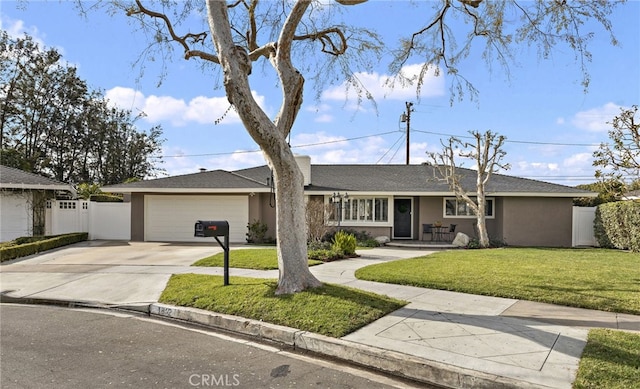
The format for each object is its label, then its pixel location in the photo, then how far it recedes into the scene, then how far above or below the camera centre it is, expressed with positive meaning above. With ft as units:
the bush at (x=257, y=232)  58.70 -4.72
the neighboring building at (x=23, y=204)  55.93 -0.82
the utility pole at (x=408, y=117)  105.75 +20.23
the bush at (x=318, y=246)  45.91 -5.21
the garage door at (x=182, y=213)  61.52 -2.19
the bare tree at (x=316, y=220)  49.29 -2.56
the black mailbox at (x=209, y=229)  25.13 -1.83
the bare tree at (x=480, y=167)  55.88 +4.22
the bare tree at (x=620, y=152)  31.91 +3.49
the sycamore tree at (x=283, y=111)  22.44 +4.78
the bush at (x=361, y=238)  54.87 -5.34
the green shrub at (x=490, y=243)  55.88 -6.05
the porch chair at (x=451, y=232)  61.16 -4.87
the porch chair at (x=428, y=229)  61.82 -4.47
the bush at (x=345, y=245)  42.39 -4.68
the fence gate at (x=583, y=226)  61.26 -3.98
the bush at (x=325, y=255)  40.16 -5.46
